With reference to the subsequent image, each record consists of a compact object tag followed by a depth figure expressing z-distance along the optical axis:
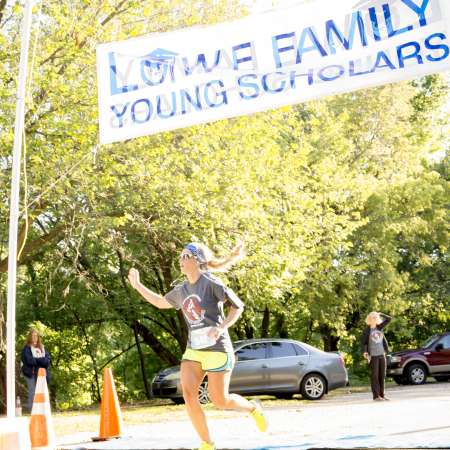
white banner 16.45
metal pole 16.09
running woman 15.06
